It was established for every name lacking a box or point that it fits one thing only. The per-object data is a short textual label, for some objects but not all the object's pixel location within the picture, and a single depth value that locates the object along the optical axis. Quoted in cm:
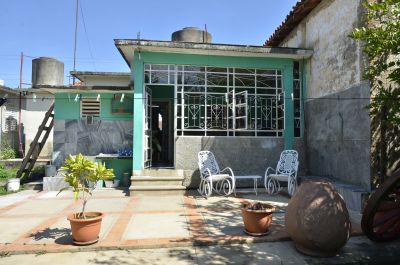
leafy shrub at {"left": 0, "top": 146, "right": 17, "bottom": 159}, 1421
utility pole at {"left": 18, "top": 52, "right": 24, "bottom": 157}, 1371
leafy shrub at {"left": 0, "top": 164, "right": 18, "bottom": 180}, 1114
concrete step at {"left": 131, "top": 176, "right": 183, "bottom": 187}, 817
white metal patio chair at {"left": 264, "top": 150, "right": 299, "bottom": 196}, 780
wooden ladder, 979
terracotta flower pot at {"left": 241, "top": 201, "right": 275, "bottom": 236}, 473
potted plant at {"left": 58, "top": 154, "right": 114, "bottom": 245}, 441
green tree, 629
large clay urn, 402
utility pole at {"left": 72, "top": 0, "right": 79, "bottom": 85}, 1388
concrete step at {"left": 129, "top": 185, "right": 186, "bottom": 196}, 798
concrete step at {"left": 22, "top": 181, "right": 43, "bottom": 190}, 926
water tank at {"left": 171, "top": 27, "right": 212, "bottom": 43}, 1138
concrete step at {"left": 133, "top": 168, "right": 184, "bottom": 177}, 846
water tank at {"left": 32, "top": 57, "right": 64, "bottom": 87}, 1659
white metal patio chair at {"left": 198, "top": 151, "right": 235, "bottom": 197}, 775
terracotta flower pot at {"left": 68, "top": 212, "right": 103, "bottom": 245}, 439
